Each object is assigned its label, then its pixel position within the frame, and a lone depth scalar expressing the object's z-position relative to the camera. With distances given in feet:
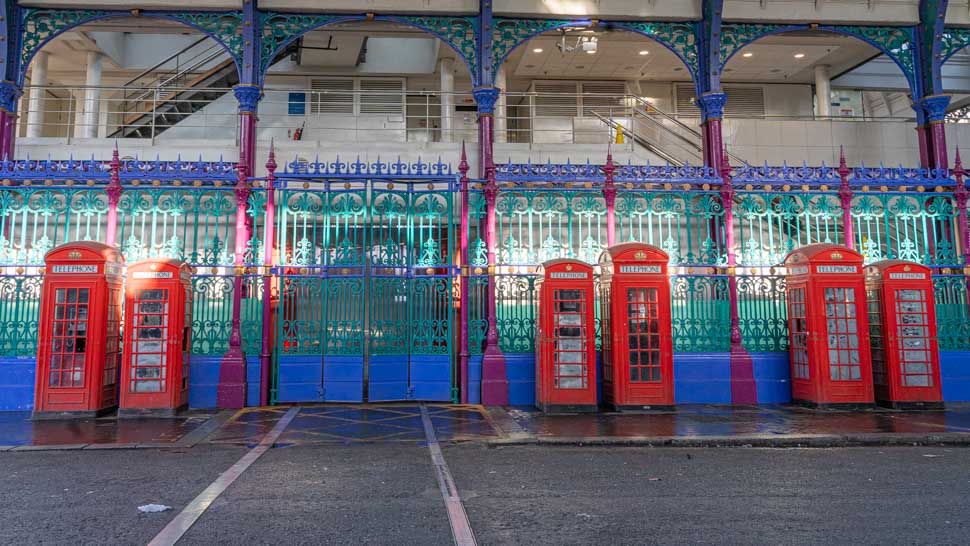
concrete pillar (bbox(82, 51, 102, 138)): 62.28
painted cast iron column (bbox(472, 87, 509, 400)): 36.99
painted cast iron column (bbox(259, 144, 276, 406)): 36.81
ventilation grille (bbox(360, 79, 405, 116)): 69.62
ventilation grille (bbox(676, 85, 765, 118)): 71.67
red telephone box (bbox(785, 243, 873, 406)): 35.50
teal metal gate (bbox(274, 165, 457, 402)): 37.14
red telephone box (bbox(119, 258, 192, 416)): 33.27
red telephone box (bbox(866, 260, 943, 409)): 35.88
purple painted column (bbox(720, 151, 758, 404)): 37.83
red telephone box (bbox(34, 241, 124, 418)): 32.96
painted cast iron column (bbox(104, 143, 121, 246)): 36.96
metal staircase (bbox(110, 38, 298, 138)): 59.31
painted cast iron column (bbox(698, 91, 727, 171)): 42.60
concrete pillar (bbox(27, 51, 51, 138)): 63.05
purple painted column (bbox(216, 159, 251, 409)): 36.14
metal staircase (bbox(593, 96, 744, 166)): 58.44
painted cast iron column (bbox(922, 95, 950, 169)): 44.09
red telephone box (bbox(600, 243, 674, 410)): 34.80
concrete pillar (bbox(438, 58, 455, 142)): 63.87
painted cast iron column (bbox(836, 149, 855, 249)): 39.63
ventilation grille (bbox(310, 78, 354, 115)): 68.69
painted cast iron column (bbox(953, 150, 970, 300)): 40.68
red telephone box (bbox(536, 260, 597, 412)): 34.53
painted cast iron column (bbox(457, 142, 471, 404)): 37.47
